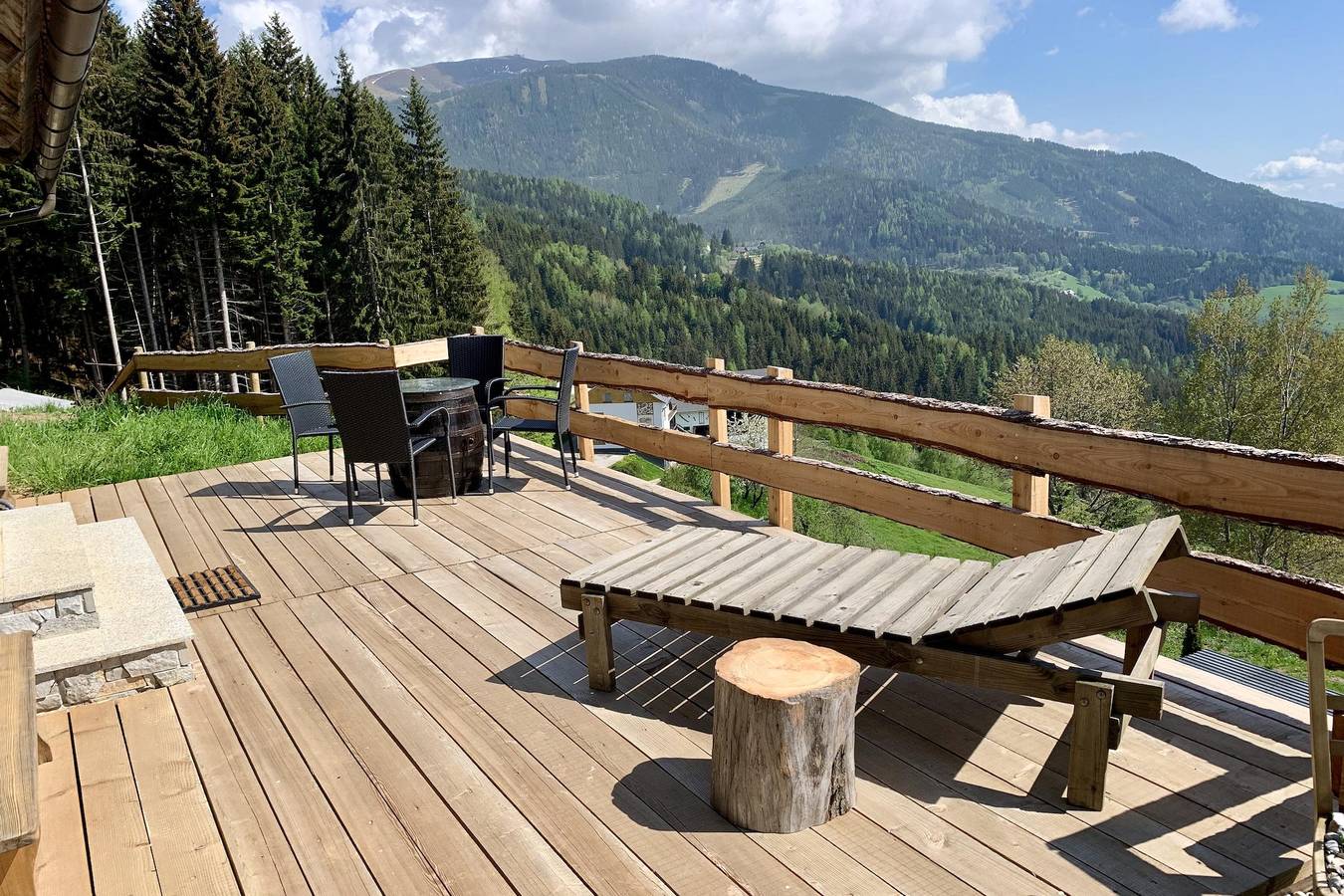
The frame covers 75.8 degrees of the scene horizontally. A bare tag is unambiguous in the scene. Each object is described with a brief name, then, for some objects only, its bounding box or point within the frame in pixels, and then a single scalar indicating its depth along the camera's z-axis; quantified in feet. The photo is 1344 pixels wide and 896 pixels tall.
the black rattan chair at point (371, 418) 15.72
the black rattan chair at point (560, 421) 18.53
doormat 12.84
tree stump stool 6.91
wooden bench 4.77
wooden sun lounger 7.20
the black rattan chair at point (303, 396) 18.63
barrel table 17.51
